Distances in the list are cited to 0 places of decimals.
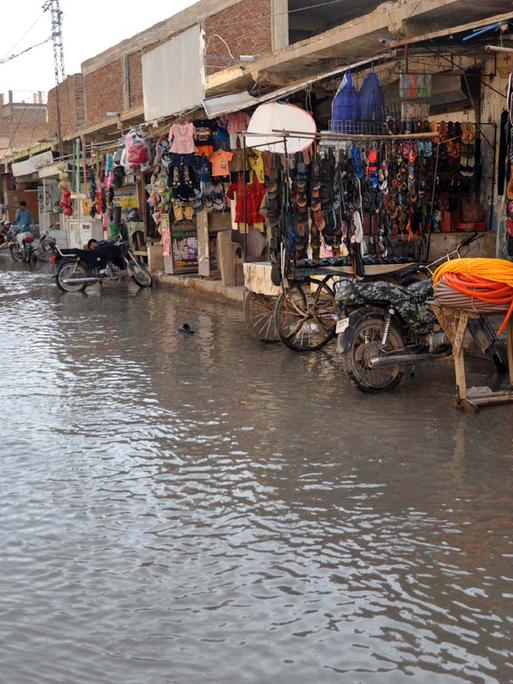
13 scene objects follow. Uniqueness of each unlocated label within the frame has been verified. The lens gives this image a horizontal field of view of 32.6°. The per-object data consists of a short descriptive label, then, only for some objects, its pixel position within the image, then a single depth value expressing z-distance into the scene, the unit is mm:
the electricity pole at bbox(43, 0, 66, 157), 32375
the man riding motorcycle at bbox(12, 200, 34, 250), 30555
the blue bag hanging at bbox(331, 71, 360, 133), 10633
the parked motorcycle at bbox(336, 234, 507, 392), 7797
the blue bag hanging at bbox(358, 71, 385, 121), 10688
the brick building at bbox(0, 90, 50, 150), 54438
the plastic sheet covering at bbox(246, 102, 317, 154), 10664
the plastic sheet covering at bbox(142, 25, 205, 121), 15945
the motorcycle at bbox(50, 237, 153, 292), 17828
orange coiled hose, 6871
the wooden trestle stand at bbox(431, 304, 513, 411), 7094
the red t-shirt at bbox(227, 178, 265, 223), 15086
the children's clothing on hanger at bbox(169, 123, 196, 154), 16453
